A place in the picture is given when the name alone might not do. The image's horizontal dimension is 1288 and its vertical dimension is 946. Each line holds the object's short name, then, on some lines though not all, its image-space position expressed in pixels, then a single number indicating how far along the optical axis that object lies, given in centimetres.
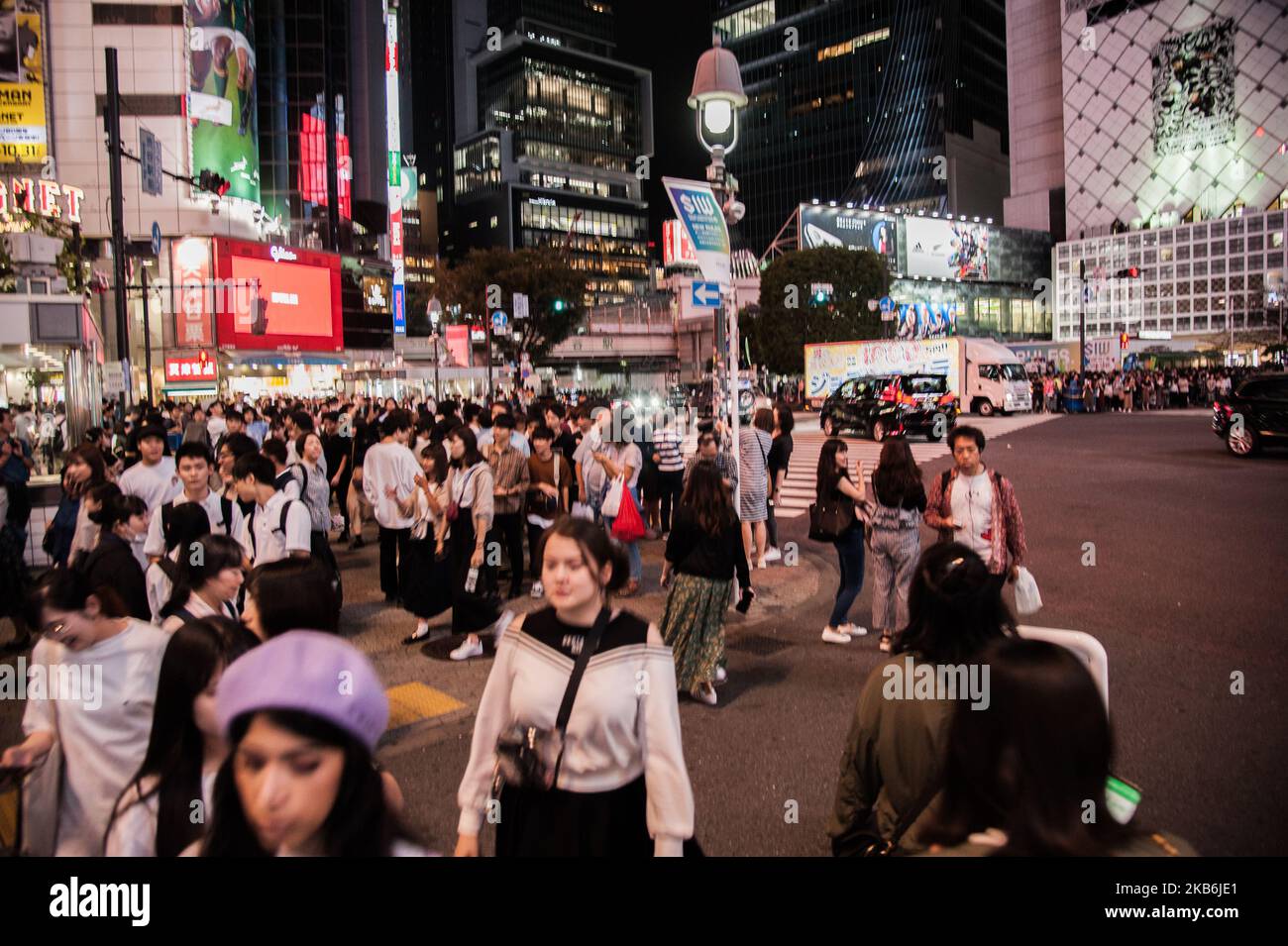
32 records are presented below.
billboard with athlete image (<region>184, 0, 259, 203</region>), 4666
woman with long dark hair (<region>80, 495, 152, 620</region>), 360
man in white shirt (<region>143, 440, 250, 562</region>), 558
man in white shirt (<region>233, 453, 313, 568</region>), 568
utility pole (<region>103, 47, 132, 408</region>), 1501
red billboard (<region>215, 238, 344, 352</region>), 4844
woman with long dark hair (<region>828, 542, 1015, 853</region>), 252
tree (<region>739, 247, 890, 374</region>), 5547
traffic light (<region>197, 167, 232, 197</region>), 1791
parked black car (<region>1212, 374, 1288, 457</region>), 1897
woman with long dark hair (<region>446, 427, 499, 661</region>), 716
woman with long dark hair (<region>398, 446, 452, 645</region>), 738
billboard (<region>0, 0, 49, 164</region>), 3353
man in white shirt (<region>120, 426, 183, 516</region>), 693
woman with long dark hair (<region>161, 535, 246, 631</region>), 373
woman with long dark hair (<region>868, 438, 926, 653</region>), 651
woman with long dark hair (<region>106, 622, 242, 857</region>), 231
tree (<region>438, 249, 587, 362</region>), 4988
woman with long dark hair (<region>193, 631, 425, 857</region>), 171
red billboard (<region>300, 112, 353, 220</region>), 6072
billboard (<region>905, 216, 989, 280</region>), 7719
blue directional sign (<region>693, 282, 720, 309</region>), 948
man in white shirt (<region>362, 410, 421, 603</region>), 802
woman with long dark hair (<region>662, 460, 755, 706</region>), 604
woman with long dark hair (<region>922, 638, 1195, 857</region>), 168
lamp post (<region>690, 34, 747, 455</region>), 1038
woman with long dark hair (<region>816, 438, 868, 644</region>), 714
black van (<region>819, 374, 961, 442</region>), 2662
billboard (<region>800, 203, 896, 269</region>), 6850
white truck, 3481
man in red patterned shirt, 585
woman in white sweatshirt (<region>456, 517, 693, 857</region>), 255
